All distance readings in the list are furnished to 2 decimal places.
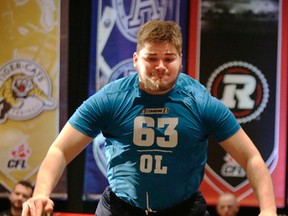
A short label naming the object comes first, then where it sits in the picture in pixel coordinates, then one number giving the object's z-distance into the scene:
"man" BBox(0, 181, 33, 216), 7.21
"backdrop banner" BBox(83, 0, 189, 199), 7.64
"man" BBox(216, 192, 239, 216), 7.19
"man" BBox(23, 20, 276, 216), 3.40
